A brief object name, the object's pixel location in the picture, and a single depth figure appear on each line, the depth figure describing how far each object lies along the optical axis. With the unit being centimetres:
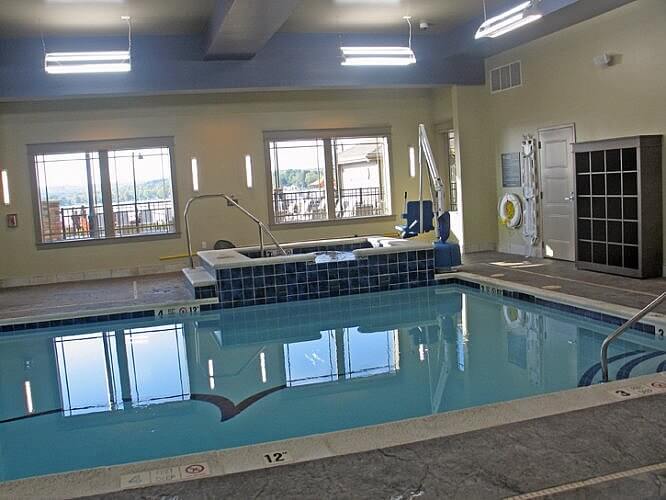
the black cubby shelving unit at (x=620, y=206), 706
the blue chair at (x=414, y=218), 952
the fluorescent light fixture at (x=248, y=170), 1055
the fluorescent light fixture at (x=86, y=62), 714
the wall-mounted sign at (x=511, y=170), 974
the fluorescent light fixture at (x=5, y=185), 962
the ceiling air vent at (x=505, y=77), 952
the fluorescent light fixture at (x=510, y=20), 635
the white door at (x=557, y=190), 864
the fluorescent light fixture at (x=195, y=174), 1032
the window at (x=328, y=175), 1088
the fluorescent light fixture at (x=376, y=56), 783
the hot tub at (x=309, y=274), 743
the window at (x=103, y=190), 995
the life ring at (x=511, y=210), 970
